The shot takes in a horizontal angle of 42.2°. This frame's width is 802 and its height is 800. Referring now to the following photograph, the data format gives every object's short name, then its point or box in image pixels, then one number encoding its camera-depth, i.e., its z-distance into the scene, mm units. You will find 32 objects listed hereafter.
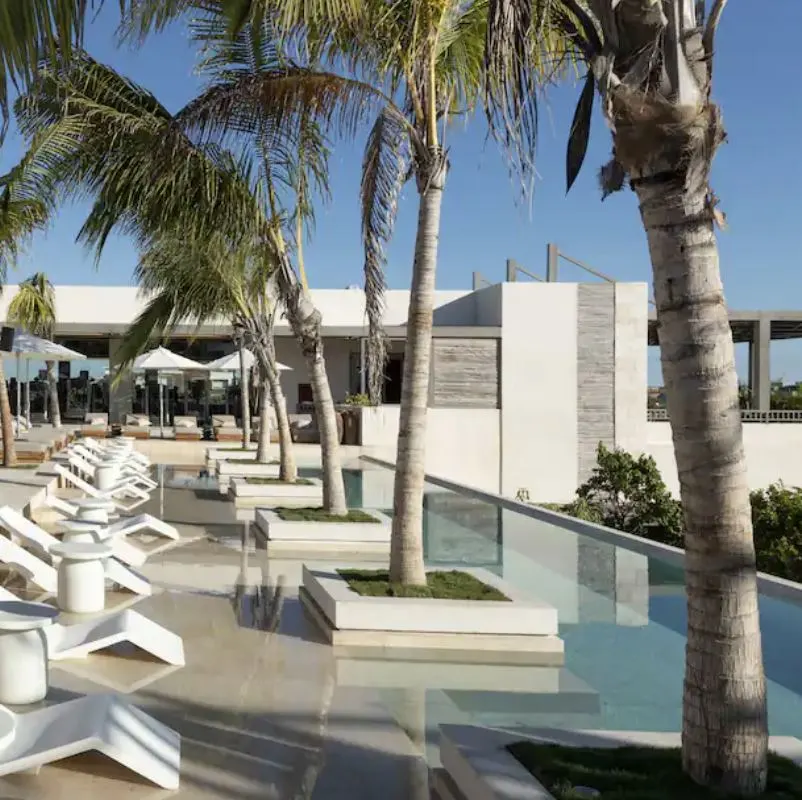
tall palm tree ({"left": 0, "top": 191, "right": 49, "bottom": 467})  13727
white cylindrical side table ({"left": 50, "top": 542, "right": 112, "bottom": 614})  7188
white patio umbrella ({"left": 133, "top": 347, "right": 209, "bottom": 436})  27047
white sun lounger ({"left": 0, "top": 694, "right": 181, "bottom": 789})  3844
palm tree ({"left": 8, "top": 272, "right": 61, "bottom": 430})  27750
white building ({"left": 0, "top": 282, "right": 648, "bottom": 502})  27953
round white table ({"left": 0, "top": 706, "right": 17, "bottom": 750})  3869
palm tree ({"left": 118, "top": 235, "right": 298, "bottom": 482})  14289
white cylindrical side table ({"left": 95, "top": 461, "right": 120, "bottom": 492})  15133
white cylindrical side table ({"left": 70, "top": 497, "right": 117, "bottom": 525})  9367
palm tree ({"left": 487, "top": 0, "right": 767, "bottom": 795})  3158
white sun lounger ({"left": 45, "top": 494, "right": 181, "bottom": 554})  9836
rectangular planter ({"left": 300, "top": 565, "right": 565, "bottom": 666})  6496
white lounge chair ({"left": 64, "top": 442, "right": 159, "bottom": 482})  16273
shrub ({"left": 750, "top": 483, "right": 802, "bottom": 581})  11578
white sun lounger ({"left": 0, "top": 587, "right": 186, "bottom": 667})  5637
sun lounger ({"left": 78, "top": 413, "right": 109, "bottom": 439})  29130
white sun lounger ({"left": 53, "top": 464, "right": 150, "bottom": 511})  14023
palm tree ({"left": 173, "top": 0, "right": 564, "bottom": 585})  6910
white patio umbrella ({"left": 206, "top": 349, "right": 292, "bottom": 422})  27688
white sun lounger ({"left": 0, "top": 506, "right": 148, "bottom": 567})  7996
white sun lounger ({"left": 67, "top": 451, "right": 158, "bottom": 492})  15734
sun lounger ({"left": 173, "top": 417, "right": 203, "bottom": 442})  28719
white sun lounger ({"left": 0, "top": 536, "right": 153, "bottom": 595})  7605
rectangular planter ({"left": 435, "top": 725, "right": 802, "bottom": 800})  3381
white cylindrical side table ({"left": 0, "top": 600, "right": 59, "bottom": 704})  4762
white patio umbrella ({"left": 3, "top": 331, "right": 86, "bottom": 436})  19031
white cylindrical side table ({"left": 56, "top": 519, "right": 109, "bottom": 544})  8203
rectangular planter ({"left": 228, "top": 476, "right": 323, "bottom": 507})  14289
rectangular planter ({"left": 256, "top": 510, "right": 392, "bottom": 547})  10453
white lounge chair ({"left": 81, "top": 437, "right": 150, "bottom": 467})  18250
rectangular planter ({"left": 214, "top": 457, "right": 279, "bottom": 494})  17781
